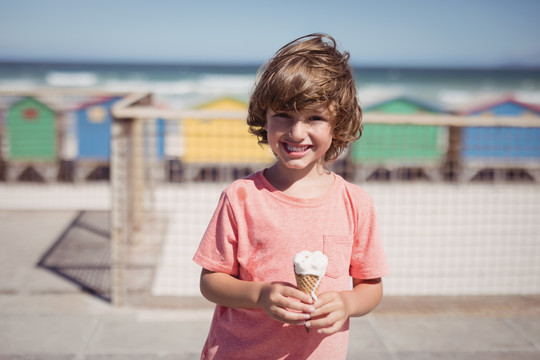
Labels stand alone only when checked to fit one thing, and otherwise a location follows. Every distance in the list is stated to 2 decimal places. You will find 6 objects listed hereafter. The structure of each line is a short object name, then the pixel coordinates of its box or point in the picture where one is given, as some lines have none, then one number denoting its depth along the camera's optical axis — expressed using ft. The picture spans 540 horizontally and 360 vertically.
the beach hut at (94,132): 28.89
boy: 5.29
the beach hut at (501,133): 27.09
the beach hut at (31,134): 28.35
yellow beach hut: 27.17
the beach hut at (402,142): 30.14
